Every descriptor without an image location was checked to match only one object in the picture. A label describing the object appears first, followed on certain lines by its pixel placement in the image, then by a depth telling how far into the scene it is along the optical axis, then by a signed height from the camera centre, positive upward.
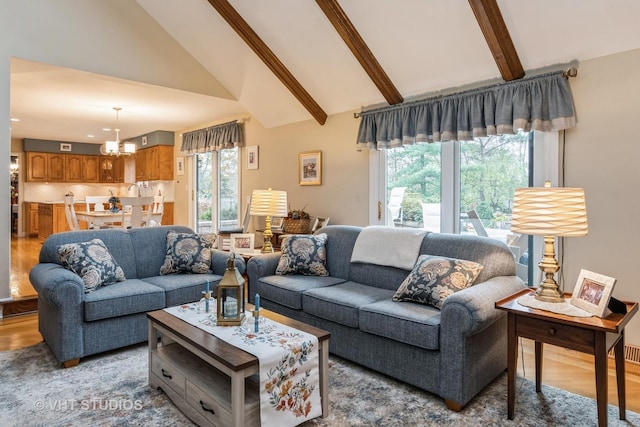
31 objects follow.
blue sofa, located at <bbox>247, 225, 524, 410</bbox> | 2.14 -0.67
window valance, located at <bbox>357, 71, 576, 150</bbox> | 2.98 +0.80
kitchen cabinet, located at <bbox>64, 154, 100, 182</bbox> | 9.64 +0.97
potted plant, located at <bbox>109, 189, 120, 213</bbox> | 5.72 +0.05
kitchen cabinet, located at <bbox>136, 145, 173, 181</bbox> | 7.70 +0.87
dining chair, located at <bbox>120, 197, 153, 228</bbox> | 4.94 +0.00
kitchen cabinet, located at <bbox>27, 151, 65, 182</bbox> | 9.12 +0.95
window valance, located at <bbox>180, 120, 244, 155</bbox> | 6.14 +1.13
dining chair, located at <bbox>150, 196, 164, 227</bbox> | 6.06 -0.10
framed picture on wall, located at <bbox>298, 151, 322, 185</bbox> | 4.98 +0.50
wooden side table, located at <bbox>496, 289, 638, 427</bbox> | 1.80 -0.62
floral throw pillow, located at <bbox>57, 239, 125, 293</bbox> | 2.88 -0.41
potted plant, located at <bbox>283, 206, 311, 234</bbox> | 4.80 -0.20
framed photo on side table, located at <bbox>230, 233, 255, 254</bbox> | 4.36 -0.40
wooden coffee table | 1.75 -0.87
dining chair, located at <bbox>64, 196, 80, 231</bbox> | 5.43 -0.09
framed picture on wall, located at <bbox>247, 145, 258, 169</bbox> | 5.93 +0.75
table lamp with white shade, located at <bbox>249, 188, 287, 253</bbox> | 4.05 +0.02
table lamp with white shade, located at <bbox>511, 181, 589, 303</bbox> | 1.99 -0.05
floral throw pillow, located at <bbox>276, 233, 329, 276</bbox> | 3.41 -0.43
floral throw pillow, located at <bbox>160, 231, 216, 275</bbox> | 3.54 -0.43
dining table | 5.36 -0.14
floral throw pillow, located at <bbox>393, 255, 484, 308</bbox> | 2.46 -0.46
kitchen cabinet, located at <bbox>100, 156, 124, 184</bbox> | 10.03 +0.96
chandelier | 6.00 +0.91
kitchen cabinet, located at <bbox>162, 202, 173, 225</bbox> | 7.79 -0.11
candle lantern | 2.14 -0.50
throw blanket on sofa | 3.01 -0.31
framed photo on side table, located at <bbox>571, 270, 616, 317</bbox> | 1.90 -0.43
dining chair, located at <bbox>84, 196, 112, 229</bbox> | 6.30 +0.10
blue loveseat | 2.64 -0.62
